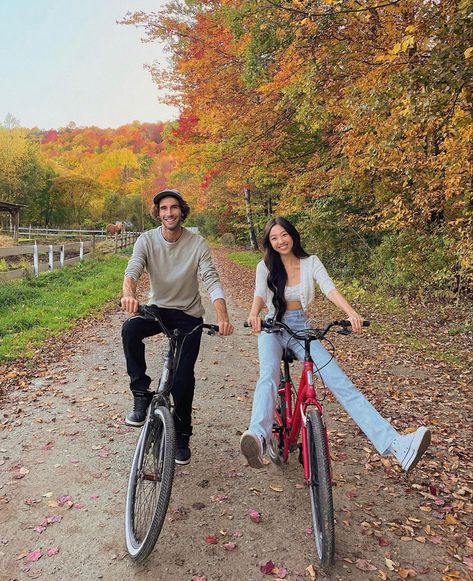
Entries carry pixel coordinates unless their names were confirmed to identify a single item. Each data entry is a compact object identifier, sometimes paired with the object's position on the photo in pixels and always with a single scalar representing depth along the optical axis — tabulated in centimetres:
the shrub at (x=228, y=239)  4309
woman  285
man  350
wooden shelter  2396
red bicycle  265
